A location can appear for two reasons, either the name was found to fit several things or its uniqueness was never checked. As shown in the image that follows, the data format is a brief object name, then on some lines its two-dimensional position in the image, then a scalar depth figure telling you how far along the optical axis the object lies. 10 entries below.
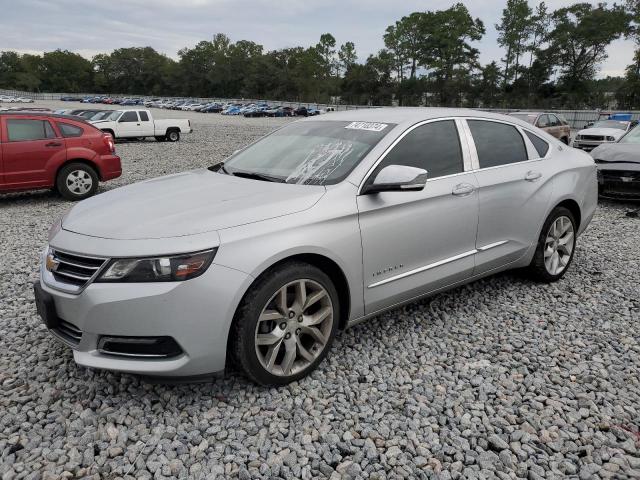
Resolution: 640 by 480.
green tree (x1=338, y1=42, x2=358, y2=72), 93.00
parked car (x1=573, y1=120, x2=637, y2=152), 17.17
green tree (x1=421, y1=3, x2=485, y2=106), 74.38
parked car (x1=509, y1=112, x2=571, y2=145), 16.15
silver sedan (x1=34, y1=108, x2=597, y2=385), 2.62
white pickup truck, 20.46
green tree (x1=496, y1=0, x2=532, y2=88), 67.81
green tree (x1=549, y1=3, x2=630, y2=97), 58.53
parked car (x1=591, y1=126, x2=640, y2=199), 8.35
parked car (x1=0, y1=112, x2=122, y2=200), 8.38
